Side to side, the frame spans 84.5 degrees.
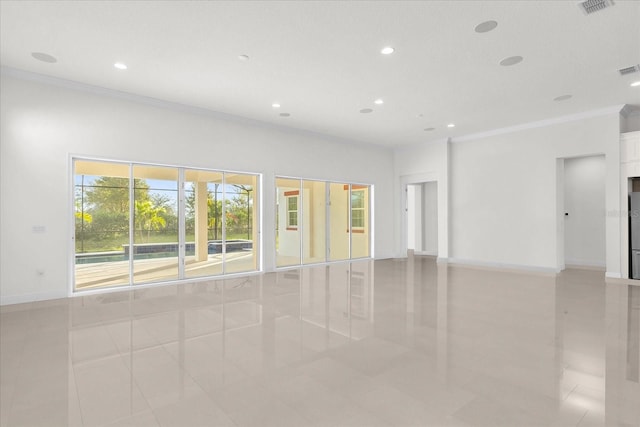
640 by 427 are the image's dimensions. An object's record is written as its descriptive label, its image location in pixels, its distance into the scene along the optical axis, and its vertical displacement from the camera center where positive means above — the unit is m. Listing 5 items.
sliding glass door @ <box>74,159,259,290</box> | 7.65 -0.06
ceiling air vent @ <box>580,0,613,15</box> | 3.81 +2.28
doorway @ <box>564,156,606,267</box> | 9.12 +0.07
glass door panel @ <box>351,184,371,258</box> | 11.07 -0.17
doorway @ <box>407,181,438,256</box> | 12.38 -0.14
